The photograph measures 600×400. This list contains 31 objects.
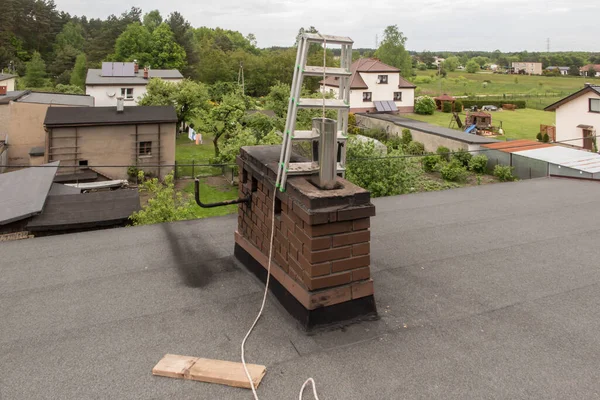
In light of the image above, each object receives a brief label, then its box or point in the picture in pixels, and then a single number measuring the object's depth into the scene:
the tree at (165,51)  56.16
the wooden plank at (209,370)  2.37
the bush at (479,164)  21.06
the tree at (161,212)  11.07
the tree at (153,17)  94.86
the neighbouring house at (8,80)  39.66
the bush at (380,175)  15.01
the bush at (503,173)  18.02
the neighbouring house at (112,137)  21.42
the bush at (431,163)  22.61
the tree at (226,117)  24.30
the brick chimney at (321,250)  2.73
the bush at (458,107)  43.56
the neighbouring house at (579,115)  24.33
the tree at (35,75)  53.62
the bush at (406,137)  28.03
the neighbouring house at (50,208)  10.52
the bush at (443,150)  23.26
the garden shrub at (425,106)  42.56
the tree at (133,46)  55.23
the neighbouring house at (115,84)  36.06
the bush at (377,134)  31.11
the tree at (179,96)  29.58
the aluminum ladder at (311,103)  2.76
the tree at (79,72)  52.34
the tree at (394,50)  57.47
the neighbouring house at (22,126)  25.14
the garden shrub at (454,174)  20.64
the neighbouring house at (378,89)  40.69
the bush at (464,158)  21.97
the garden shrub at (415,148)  26.22
